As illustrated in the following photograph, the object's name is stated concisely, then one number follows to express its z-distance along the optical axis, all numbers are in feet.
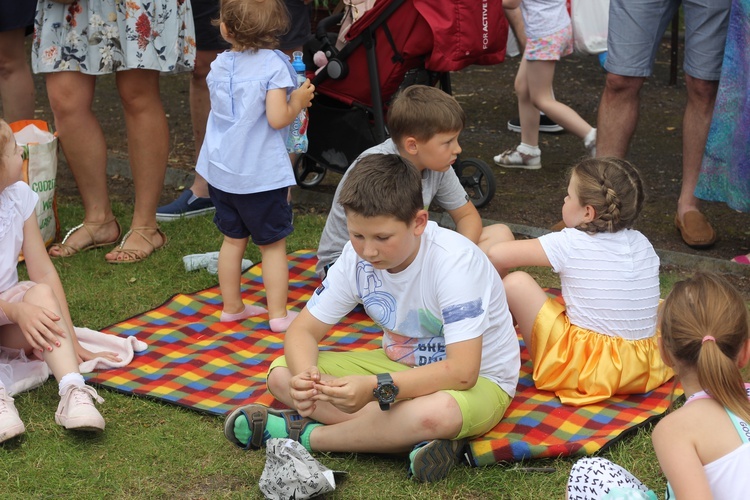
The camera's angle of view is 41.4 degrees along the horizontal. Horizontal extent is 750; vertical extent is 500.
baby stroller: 14.84
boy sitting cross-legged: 8.93
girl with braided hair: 10.50
